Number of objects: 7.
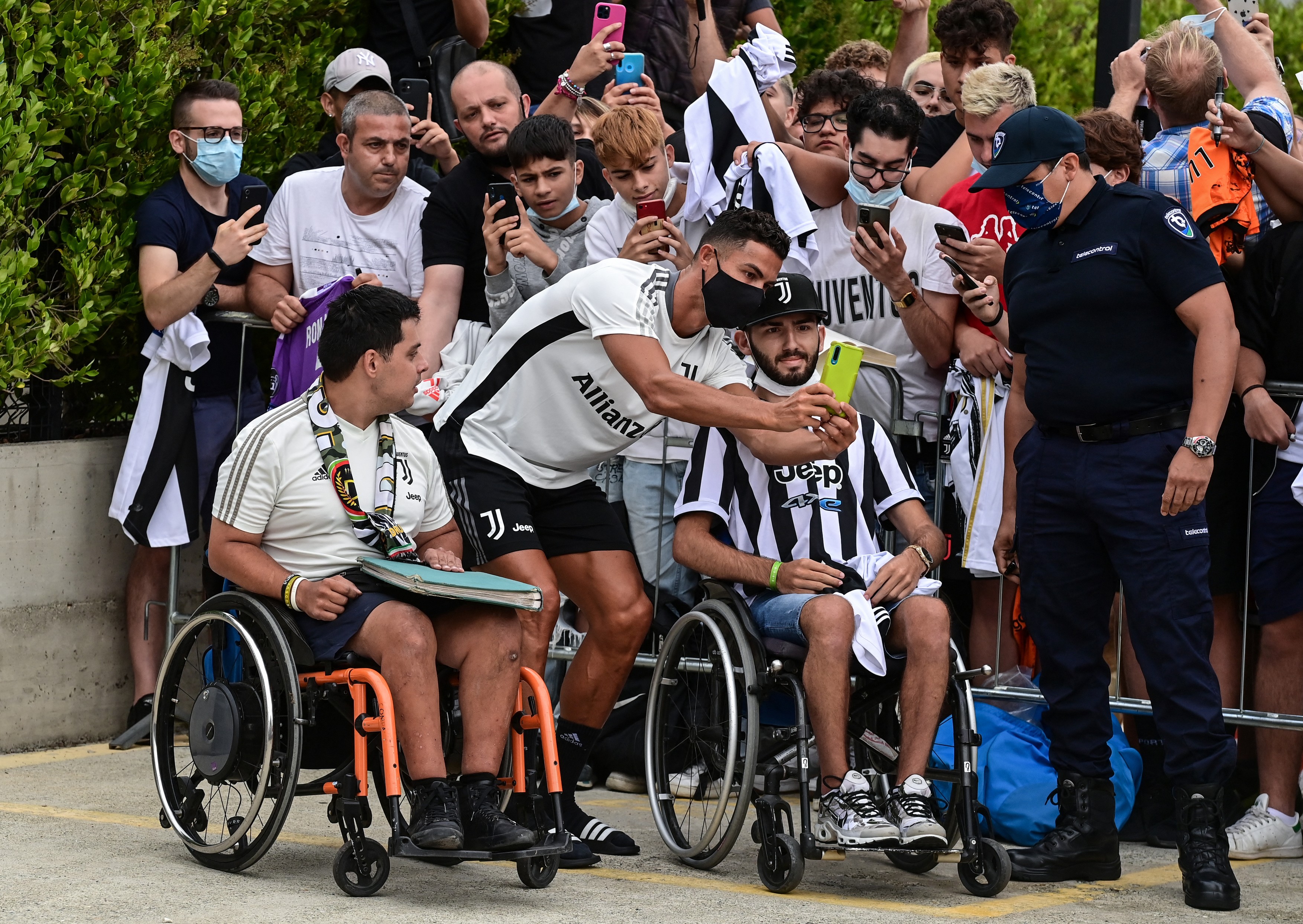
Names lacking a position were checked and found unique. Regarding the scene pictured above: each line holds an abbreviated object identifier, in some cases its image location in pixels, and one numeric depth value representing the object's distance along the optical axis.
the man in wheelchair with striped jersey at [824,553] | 10.00
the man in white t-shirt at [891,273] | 12.52
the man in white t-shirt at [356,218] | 13.71
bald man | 13.39
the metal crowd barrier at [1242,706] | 11.02
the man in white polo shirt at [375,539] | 9.45
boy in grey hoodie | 12.63
